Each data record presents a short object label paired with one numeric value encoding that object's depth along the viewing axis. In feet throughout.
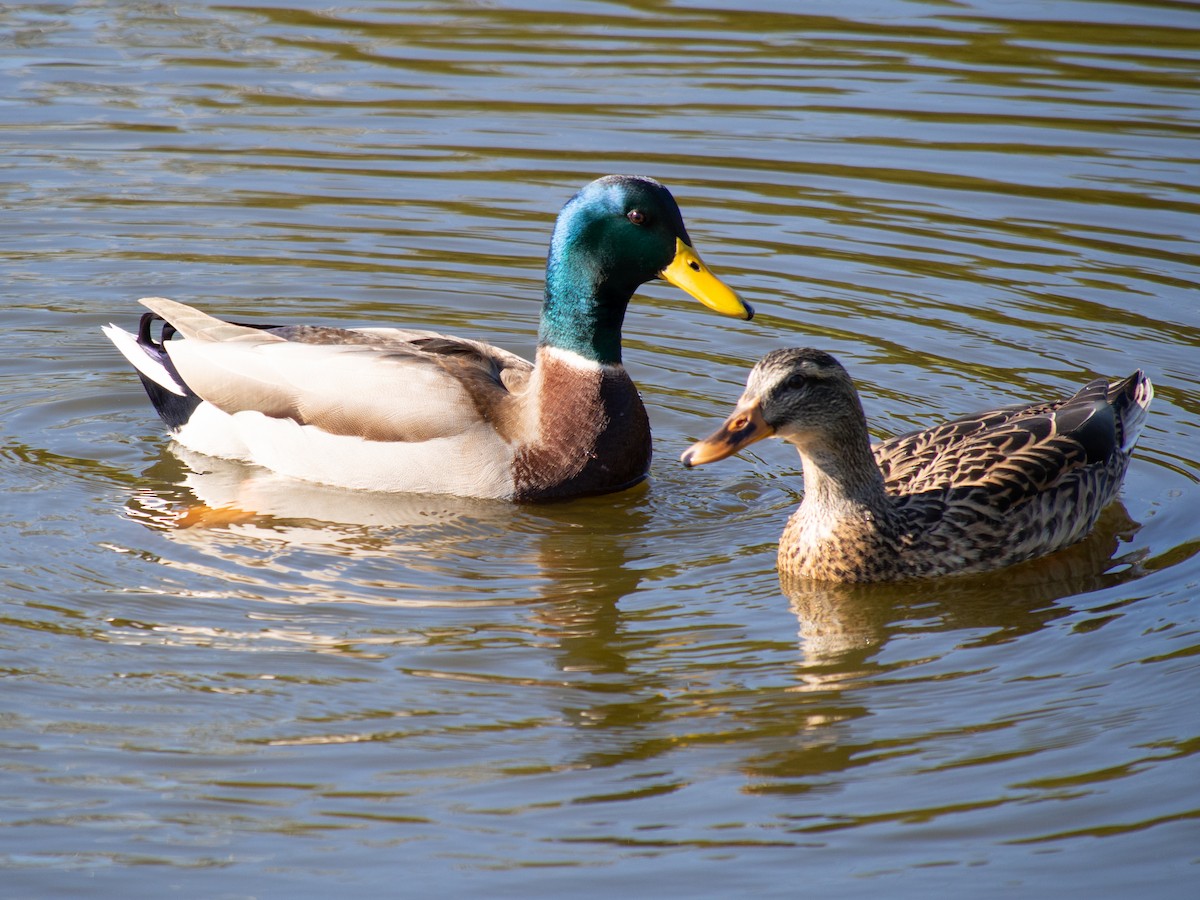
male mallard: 53.57
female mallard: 45.98
